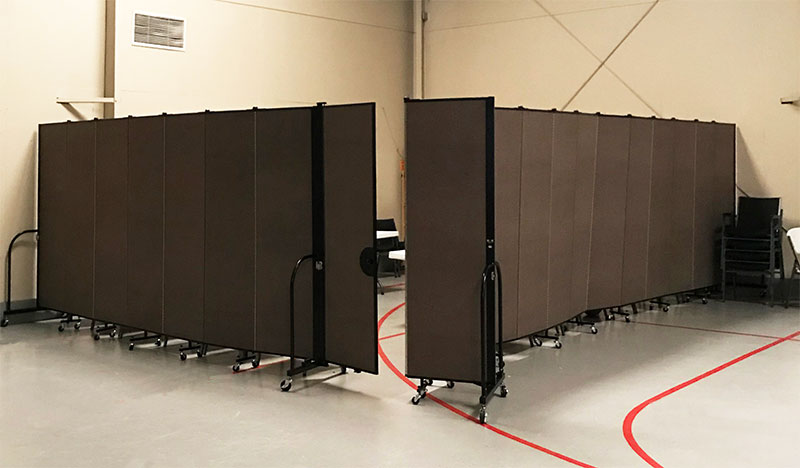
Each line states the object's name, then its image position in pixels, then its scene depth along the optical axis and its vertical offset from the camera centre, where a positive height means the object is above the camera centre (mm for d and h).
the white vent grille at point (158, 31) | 9188 +2339
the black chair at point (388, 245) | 9703 -139
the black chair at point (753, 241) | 9523 -66
